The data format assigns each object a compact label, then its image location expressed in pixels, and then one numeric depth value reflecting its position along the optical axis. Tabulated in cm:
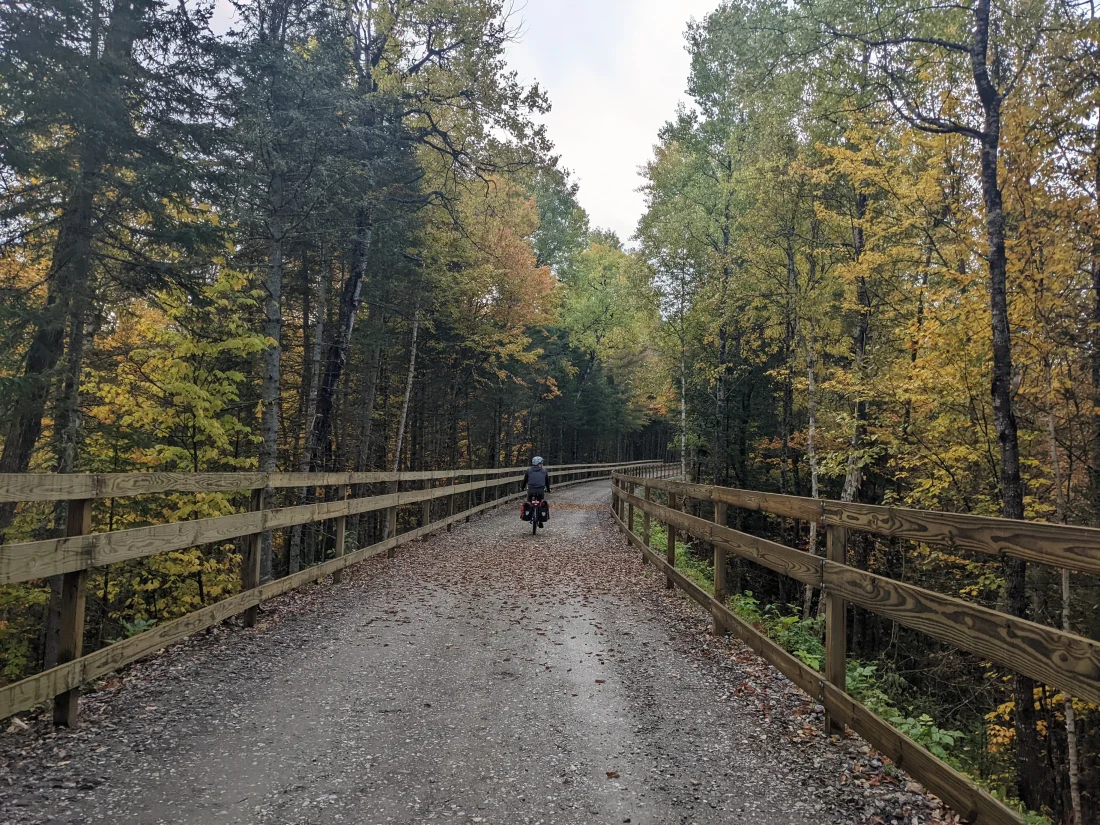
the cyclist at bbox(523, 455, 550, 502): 1413
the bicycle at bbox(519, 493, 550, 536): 1413
